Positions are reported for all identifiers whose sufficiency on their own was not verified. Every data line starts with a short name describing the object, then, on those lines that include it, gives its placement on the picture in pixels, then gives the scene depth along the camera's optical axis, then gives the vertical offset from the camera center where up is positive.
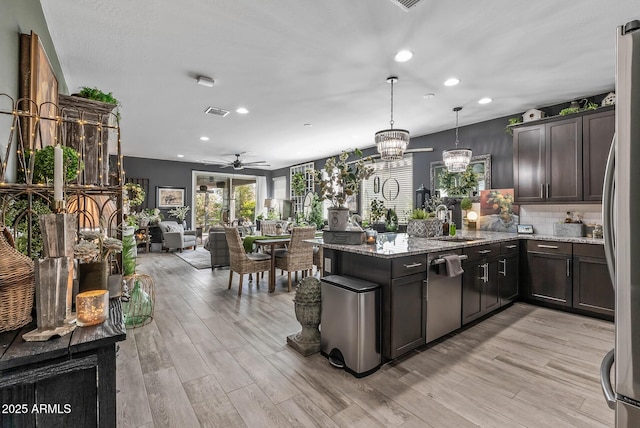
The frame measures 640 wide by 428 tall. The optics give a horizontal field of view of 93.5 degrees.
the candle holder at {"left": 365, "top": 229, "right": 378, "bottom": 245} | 2.86 -0.24
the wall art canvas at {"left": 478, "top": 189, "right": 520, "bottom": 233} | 4.65 +0.02
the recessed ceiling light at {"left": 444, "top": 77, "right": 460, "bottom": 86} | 3.47 +1.54
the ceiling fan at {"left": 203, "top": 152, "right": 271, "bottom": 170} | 8.23 +1.58
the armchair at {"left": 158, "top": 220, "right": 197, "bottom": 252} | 8.20 -0.65
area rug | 6.51 -1.07
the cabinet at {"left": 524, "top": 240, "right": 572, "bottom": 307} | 3.66 -0.77
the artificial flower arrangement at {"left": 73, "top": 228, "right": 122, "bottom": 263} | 1.30 -0.15
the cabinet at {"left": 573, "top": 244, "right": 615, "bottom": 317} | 3.37 -0.80
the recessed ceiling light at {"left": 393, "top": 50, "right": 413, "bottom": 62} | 2.84 +1.52
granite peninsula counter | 2.44 -0.59
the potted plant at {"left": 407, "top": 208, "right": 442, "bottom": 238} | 3.83 -0.16
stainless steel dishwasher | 2.72 -0.83
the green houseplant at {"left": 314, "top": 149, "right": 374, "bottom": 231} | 2.77 +0.28
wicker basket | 0.97 -0.24
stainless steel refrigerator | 0.89 -0.06
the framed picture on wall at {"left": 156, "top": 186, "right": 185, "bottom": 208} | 9.41 +0.58
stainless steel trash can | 2.32 -0.90
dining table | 4.62 -0.58
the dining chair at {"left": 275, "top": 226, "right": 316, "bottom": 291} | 4.59 -0.63
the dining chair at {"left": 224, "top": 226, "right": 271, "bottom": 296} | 4.42 -0.69
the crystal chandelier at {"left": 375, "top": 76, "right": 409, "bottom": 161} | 3.46 +0.83
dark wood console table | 0.85 -0.50
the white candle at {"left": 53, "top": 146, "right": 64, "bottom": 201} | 1.12 +0.15
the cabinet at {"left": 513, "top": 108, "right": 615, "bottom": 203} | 3.60 +0.72
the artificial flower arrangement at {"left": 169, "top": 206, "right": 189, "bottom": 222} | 9.50 +0.07
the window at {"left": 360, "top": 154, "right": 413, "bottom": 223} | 6.35 +0.59
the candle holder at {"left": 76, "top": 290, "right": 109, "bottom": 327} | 1.07 -0.34
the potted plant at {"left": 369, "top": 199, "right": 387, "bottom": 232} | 4.02 +0.02
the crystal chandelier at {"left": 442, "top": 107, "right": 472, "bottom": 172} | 4.16 +0.75
